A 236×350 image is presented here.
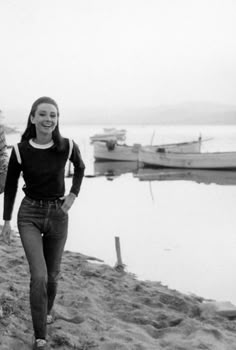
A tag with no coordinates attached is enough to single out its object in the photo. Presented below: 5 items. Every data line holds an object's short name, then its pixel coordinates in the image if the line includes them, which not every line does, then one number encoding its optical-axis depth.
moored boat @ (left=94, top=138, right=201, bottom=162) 40.09
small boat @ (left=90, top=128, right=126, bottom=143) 67.76
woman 3.55
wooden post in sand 8.66
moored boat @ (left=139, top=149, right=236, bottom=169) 33.44
